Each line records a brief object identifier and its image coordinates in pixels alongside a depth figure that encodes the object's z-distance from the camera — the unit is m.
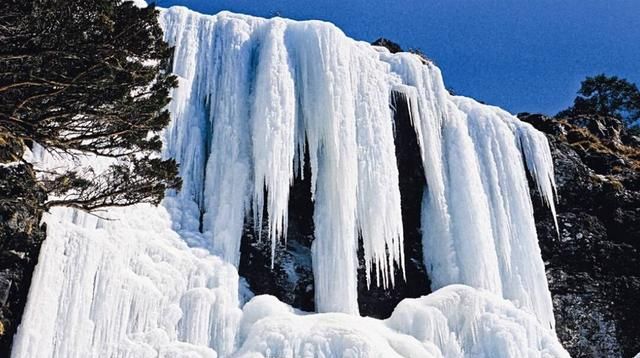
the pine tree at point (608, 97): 32.59
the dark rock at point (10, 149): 8.17
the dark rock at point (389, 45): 22.12
